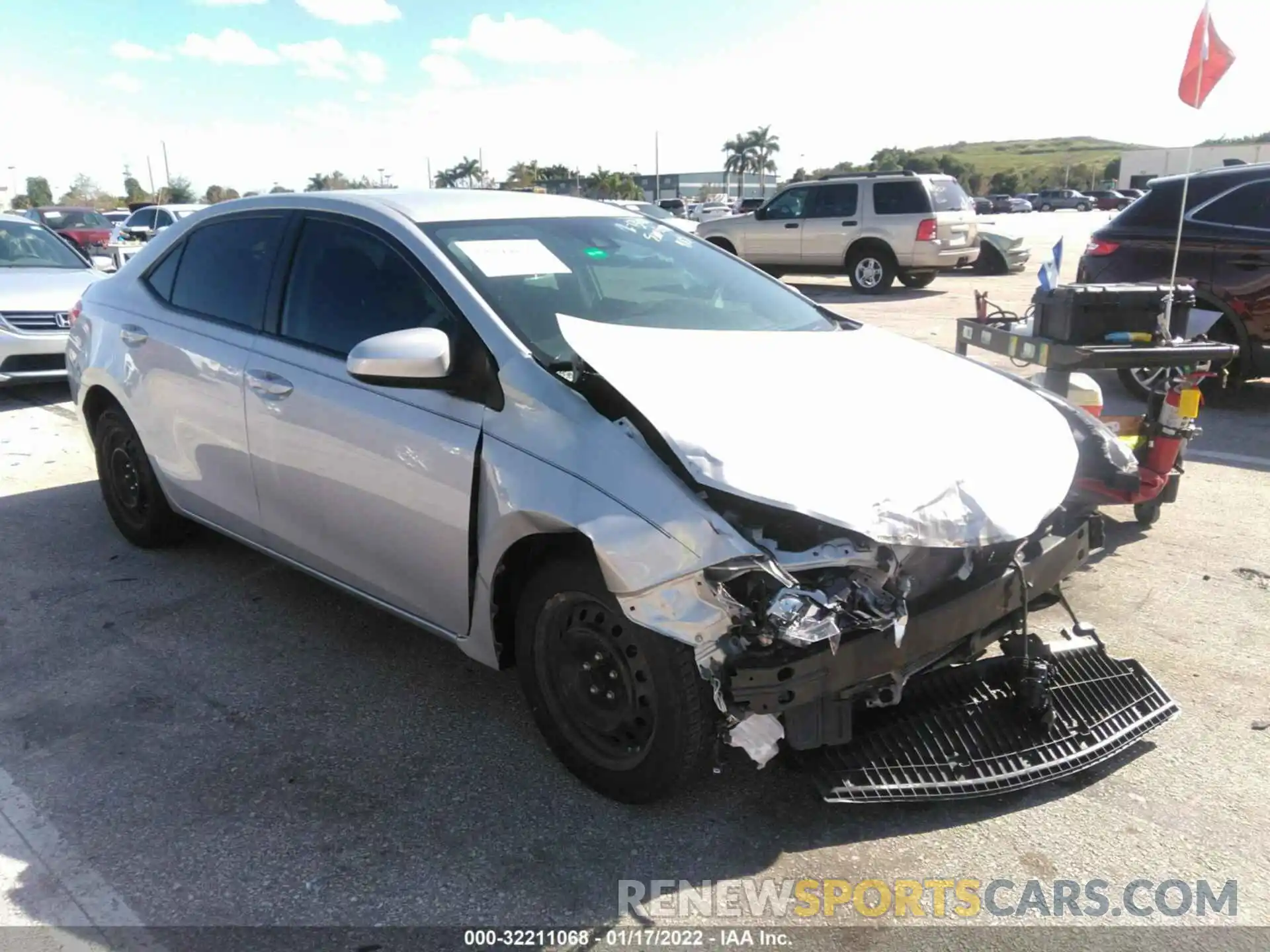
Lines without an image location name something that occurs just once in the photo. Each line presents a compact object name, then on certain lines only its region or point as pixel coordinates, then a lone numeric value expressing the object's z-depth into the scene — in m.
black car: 7.30
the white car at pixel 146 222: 18.92
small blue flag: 4.77
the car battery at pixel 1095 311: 4.52
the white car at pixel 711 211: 41.91
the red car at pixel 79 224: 20.33
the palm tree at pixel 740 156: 101.94
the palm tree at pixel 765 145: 101.56
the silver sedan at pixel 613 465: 2.51
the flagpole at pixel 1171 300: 4.67
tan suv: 15.55
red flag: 5.57
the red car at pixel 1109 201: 61.91
